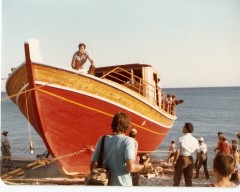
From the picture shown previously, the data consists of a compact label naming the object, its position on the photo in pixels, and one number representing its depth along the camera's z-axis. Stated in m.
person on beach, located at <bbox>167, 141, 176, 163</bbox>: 10.94
